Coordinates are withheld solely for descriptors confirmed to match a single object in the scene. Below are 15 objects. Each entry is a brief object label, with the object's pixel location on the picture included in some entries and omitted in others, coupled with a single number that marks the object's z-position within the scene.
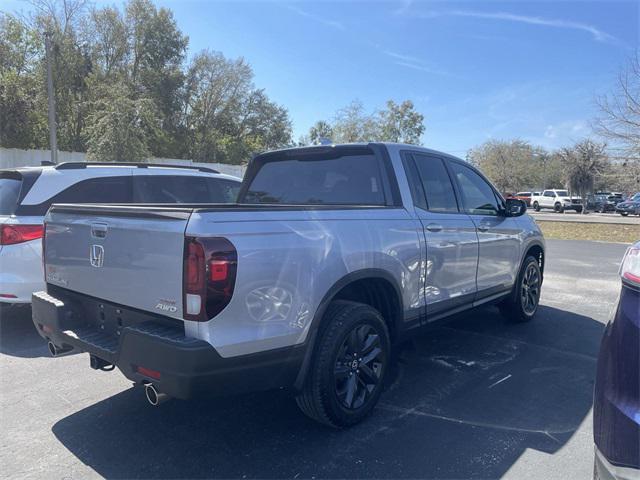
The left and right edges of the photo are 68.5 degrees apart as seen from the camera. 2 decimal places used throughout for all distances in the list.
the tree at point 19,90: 24.31
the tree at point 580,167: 49.31
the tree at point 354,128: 49.38
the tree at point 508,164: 62.50
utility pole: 18.92
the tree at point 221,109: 39.84
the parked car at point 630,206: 35.34
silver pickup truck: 2.42
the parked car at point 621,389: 1.74
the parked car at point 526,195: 47.58
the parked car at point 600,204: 43.25
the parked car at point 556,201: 41.38
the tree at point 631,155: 19.77
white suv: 4.78
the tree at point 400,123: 52.38
